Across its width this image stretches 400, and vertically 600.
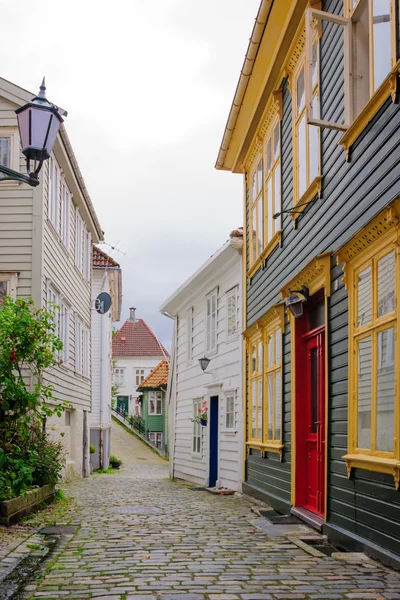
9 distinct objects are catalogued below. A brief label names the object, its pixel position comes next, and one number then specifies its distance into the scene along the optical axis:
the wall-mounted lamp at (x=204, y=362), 17.82
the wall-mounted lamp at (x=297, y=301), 9.66
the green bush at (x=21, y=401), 10.39
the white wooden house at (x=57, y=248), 14.96
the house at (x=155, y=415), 48.59
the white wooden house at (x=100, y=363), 28.95
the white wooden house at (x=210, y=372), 15.65
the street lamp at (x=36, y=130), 6.75
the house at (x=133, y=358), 64.88
